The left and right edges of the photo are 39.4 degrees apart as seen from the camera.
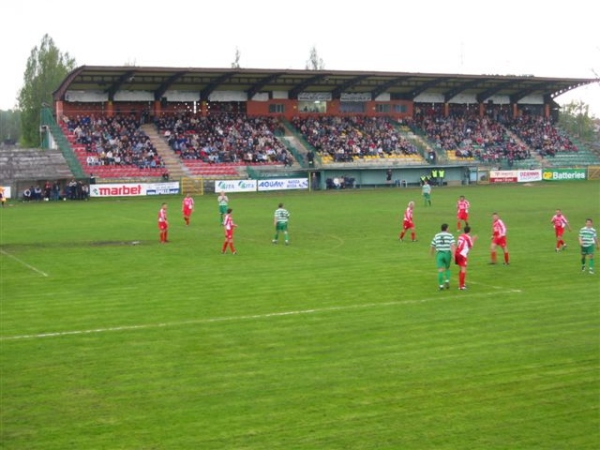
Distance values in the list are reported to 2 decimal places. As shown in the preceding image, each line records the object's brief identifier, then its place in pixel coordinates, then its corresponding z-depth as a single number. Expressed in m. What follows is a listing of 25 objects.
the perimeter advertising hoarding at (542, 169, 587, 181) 85.25
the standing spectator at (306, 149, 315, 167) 76.19
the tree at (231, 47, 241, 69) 126.50
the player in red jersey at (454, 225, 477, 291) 22.88
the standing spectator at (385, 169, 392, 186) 78.00
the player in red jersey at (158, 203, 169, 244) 34.94
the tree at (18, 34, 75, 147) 101.56
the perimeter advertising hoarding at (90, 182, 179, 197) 65.12
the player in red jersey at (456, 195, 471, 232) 38.66
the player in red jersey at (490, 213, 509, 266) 27.86
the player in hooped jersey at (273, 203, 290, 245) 34.12
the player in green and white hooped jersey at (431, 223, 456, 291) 22.44
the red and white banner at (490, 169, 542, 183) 83.62
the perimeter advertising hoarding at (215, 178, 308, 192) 70.00
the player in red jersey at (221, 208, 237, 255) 30.95
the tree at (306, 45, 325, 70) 127.66
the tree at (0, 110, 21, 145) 173.86
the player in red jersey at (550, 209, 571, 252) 30.88
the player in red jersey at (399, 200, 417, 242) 34.31
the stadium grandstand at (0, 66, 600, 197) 71.19
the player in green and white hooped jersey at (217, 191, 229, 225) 42.25
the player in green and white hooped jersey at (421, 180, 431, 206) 53.41
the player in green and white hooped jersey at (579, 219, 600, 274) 25.36
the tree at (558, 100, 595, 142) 134.88
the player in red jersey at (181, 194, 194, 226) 42.16
